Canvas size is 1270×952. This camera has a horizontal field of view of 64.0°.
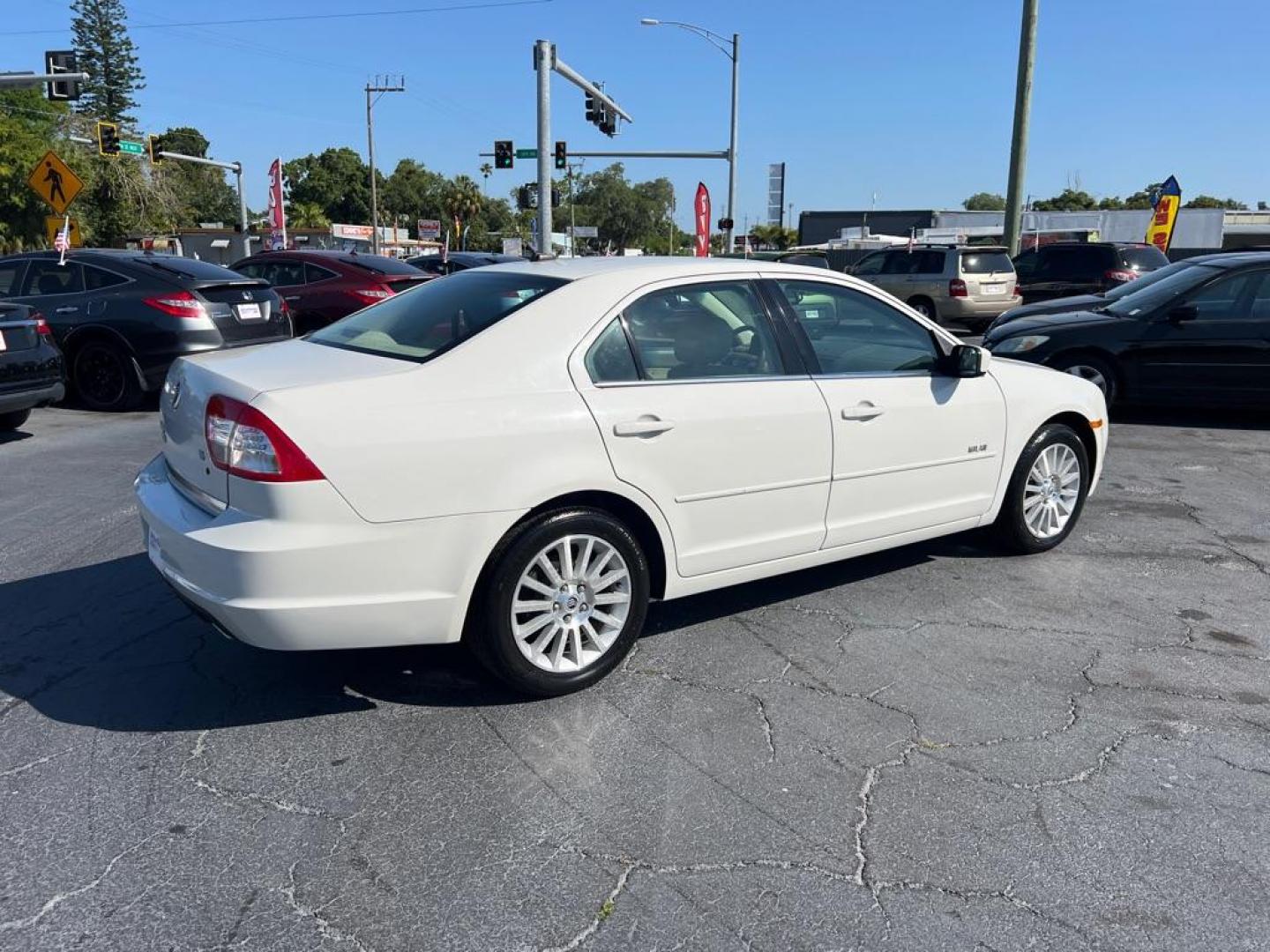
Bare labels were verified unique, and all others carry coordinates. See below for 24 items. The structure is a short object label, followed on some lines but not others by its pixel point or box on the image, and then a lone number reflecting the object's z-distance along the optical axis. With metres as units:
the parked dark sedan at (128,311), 9.80
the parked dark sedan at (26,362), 8.05
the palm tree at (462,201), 99.25
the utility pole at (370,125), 55.06
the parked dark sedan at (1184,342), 9.11
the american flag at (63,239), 12.47
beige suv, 18.81
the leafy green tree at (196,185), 57.22
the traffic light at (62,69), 23.11
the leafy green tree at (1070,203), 101.12
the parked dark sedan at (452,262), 21.12
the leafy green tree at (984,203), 116.86
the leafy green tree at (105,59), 68.00
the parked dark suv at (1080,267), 18.12
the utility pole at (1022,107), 17.91
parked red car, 12.99
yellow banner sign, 25.47
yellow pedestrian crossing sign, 17.16
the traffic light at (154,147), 32.59
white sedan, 3.27
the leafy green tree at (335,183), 104.19
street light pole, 35.69
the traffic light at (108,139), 30.22
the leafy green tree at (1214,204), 97.64
